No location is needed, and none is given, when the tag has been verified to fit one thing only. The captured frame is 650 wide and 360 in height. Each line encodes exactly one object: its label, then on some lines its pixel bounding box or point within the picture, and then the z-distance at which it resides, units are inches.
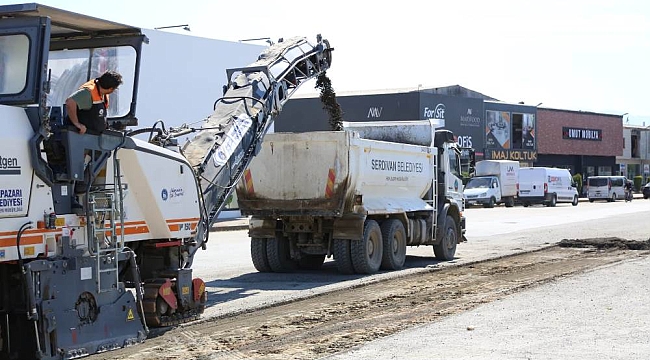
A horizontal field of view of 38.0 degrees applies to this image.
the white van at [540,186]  2138.3
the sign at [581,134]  2994.6
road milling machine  352.2
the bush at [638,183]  3328.7
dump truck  689.0
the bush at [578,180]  2849.4
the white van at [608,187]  2443.4
